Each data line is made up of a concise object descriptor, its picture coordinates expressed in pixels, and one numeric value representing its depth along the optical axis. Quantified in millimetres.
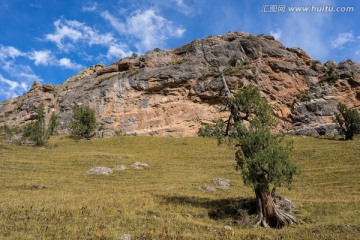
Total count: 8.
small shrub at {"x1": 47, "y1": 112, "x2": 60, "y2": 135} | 81138
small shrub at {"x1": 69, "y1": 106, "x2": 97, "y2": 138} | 75438
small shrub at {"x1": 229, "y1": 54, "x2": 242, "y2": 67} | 93194
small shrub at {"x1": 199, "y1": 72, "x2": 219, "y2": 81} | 88638
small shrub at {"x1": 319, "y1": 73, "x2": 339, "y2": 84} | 84438
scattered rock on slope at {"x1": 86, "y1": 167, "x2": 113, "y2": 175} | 35178
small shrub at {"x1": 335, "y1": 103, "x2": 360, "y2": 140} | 61409
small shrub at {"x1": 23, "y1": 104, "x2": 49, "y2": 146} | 63031
